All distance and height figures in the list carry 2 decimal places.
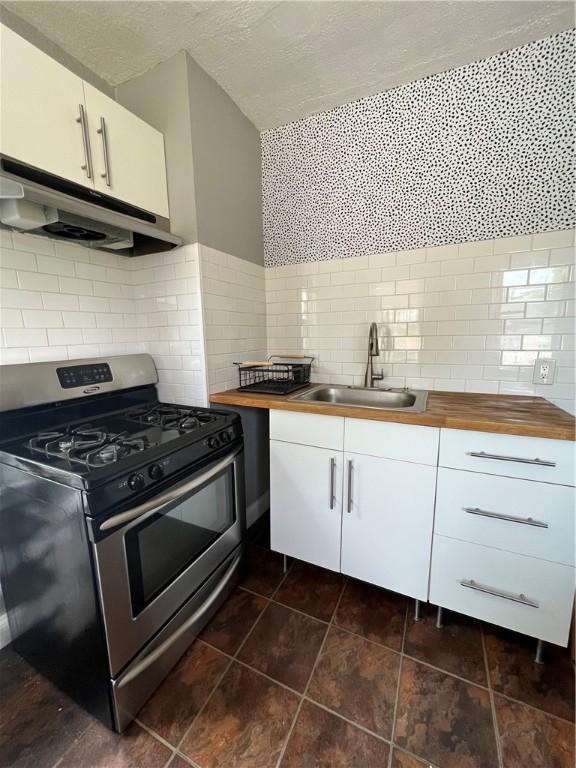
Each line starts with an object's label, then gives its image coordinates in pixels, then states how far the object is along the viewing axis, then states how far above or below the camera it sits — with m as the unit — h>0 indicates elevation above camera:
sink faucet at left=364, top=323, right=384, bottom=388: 1.73 -0.13
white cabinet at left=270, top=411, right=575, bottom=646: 1.08 -0.72
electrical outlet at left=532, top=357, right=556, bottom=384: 1.45 -0.18
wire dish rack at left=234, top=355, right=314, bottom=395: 1.72 -0.25
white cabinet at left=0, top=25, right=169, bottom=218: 0.99 +0.77
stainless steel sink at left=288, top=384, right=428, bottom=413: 1.65 -0.35
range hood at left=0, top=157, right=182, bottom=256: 0.92 +0.42
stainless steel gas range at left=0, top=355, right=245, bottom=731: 0.87 -0.62
